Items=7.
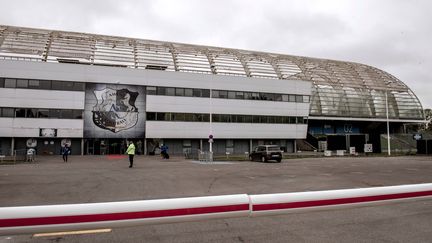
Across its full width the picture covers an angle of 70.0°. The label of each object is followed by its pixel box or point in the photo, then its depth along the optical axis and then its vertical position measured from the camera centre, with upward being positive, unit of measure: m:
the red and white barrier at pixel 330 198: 3.83 -0.77
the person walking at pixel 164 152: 33.21 -1.29
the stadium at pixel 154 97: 38.31 +6.28
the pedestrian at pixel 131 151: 20.95 -0.76
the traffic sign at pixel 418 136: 49.03 +0.62
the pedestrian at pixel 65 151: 27.82 -1.01
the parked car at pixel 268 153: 28.91 -1.23
